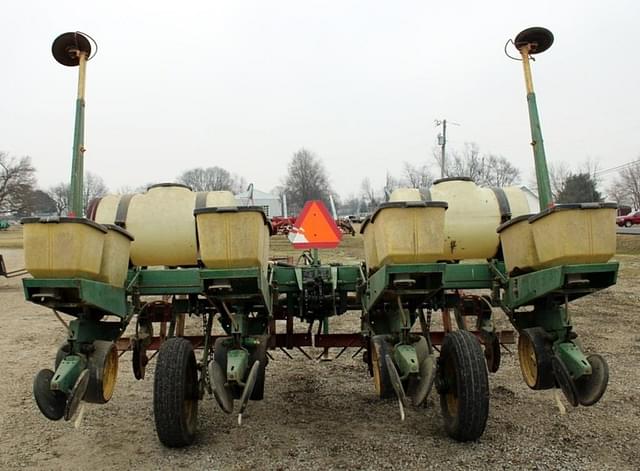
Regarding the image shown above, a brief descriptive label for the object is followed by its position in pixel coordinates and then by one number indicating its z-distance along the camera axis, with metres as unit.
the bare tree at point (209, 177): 64.75
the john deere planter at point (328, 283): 3.42
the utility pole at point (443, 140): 32.77
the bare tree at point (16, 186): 43.59
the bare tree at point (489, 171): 56.28
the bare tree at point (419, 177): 44.16
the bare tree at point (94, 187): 68.81
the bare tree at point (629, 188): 66.81
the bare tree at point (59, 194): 63.94
